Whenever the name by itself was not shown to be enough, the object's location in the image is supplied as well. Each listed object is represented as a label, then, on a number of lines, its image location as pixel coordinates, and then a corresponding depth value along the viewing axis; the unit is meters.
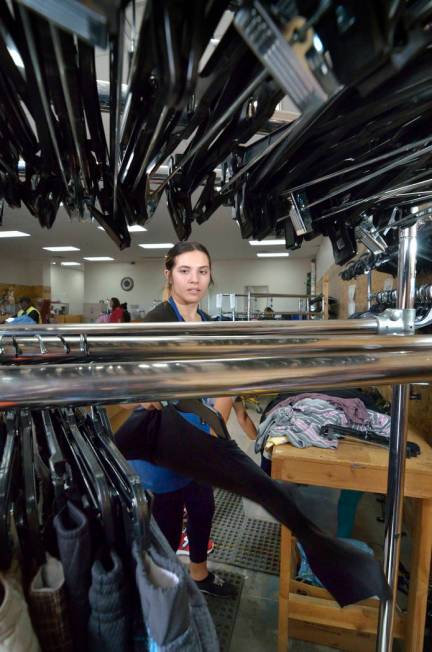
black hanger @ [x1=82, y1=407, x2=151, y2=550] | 0.43
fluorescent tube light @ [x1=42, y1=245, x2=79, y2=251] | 8.33
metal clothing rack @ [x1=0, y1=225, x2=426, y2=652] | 0.33
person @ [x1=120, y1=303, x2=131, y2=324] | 6.53
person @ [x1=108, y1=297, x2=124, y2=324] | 6.21
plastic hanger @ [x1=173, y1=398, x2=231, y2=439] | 0.65
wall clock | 11.22
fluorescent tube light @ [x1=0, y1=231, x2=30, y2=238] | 6.62
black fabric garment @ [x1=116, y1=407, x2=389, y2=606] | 0.54
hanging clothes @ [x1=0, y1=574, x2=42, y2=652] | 0.30
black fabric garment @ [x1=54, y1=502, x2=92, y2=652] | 0.39
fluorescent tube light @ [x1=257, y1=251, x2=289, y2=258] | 9.27
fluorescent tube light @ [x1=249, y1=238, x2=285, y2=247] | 7.38
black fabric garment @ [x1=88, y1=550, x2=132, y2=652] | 0.37
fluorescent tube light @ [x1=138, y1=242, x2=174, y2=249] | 7.93
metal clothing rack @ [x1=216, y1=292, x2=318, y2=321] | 3.82
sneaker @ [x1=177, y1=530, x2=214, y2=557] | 1.88
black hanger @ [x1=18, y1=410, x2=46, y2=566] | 0.44
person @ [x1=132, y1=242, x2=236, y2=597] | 1.29
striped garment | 1.35
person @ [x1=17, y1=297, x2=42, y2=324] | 4.04
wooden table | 1.14
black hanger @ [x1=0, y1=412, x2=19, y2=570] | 0.41
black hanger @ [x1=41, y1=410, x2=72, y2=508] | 0.49
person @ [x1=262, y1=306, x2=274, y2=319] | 4.35
